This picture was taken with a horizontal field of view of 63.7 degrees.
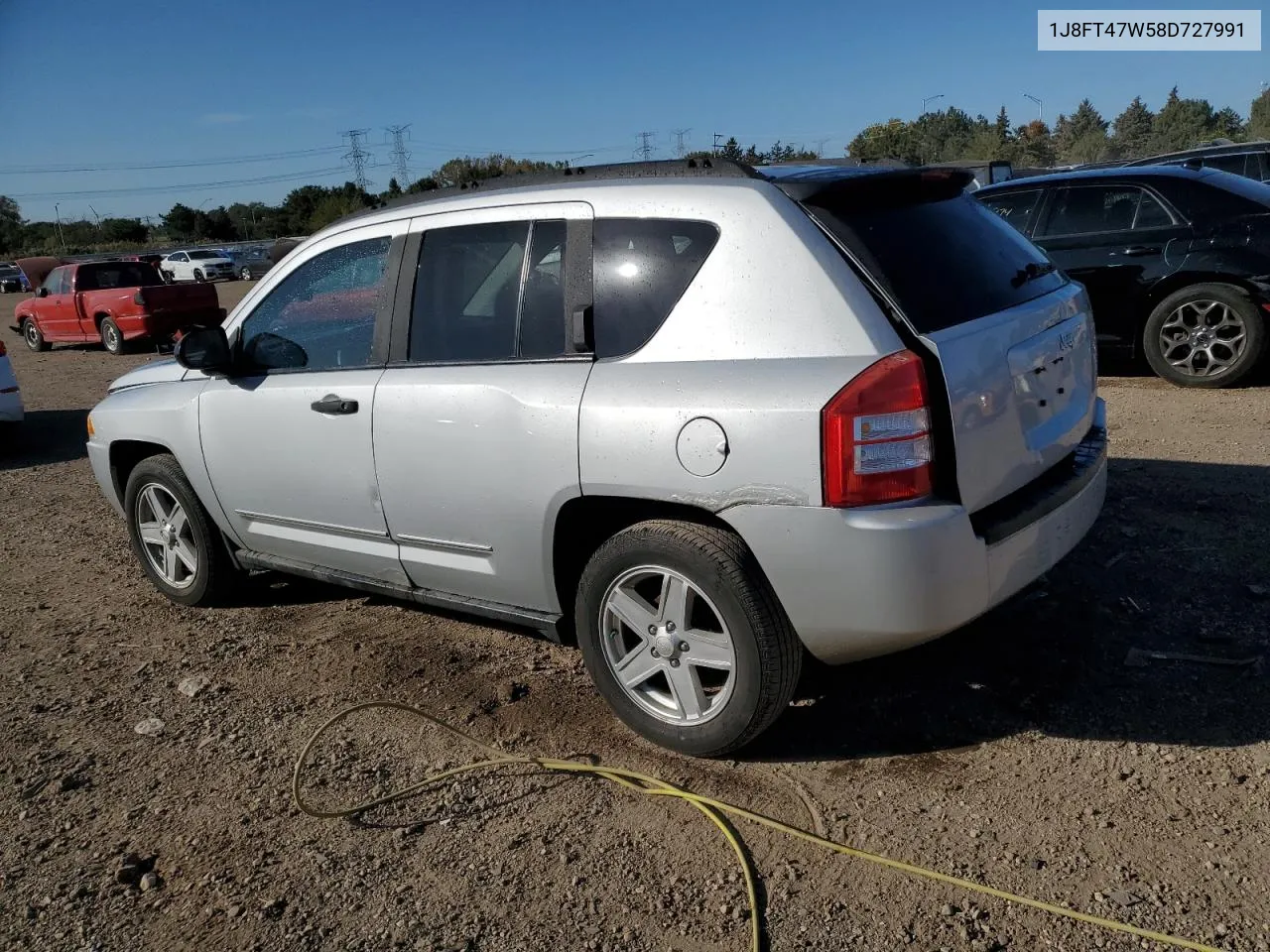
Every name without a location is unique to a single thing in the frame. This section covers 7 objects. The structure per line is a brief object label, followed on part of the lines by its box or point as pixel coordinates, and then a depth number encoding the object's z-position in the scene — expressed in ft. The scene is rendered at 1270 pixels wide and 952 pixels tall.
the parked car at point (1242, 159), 43.70
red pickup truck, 58.18
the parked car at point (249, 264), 139.74
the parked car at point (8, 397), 31.59
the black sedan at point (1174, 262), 24.53
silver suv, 9.34
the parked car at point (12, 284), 156.72
